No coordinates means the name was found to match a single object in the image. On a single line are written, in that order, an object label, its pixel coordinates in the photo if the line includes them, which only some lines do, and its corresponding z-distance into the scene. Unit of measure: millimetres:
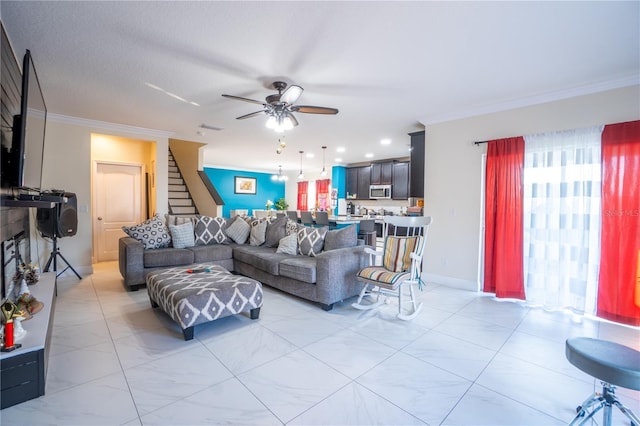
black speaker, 3715
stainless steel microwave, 8156
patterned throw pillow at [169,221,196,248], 4230
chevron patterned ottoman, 2348
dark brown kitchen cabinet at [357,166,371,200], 8766
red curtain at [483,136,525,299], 3479
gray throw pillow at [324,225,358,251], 3550
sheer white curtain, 3023
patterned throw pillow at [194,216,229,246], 4582
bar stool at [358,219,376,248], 6082
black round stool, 1264
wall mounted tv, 1971
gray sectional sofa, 3131
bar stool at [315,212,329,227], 5621
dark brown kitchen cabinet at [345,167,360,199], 9164
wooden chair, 2896
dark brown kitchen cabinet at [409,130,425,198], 4535
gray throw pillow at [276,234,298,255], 3939
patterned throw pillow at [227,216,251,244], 4804
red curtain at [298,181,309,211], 11336
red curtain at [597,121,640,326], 2770
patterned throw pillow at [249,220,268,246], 4586
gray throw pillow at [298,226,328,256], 3740
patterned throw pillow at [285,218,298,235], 4202
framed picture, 10695
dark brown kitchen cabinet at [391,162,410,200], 7824
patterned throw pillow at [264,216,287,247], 4402
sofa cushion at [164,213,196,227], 4508
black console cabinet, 1538
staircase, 6648
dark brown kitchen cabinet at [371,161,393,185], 8186
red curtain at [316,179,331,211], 10430
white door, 5574
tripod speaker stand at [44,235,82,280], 3997
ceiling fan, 2932
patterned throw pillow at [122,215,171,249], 3990
